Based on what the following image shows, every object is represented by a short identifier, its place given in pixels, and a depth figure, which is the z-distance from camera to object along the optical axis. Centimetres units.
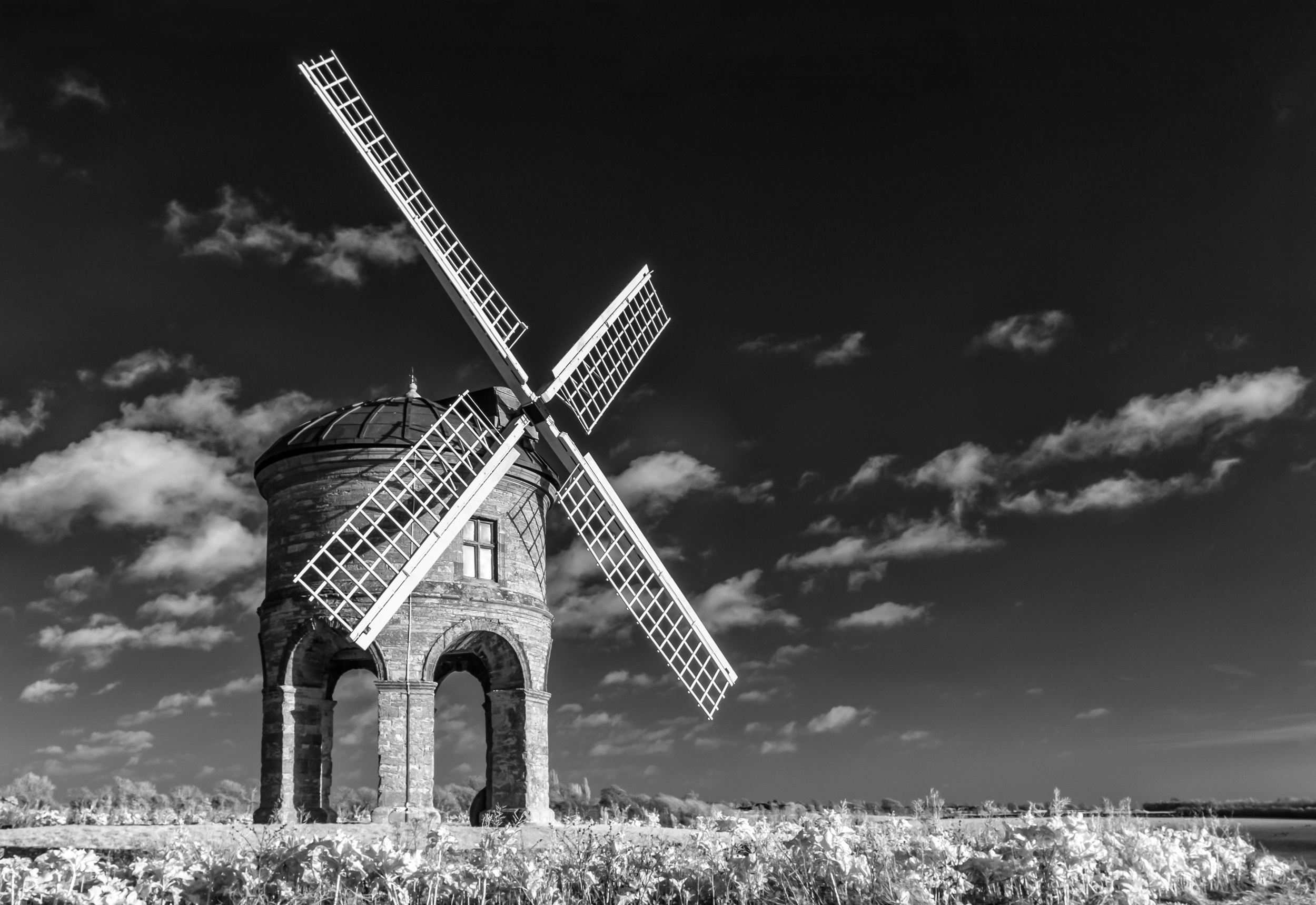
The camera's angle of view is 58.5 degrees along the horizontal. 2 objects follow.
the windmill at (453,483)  2030
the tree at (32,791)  2858
